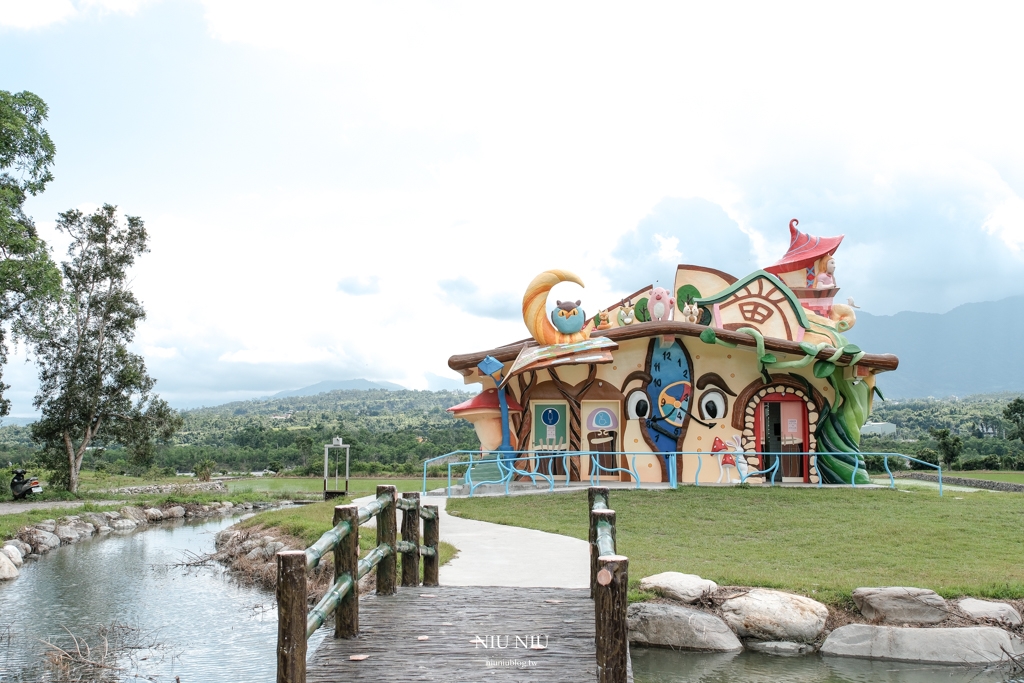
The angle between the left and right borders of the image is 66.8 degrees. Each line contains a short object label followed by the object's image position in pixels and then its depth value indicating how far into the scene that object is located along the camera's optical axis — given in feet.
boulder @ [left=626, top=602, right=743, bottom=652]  24.86
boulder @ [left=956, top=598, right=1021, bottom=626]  25.02
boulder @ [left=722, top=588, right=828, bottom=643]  24.95
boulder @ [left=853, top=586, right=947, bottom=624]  24.98
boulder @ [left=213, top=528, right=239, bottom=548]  52.49
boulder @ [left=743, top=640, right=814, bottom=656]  24.68
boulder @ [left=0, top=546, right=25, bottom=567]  45.70
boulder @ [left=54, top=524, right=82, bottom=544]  55.78
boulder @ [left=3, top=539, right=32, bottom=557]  48.70
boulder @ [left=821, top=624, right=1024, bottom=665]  24.06
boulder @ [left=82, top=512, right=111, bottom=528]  62.03
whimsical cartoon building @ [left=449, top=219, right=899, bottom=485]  58.29
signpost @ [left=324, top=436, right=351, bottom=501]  70.95
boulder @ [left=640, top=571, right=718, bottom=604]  26.14
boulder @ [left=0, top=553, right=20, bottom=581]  42.29
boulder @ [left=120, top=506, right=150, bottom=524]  67.67
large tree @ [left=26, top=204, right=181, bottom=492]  76.89
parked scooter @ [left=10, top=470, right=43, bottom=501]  72.95
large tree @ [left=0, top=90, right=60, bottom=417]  57.72
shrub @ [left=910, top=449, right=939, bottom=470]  92.56
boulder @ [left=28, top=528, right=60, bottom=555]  51.37
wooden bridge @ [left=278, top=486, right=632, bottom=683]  13.60
